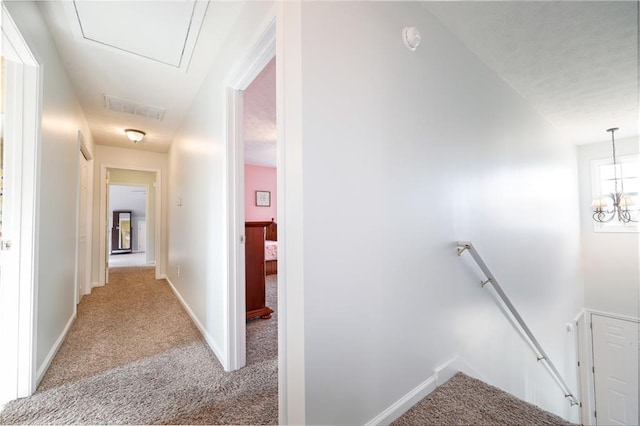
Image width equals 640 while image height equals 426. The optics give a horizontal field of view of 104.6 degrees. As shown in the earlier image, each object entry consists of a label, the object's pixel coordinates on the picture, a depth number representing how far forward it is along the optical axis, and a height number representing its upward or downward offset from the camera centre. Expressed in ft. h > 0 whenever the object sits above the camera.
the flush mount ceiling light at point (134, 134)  11.28 +3.90
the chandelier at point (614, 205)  11.94 +0.45
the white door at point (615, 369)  12.47 -8.26
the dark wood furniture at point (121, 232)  30.35 -1.61
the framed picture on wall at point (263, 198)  20.42 +1.63
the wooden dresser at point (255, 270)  8.63 -1.85
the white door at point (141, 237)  31.19 -2.28
